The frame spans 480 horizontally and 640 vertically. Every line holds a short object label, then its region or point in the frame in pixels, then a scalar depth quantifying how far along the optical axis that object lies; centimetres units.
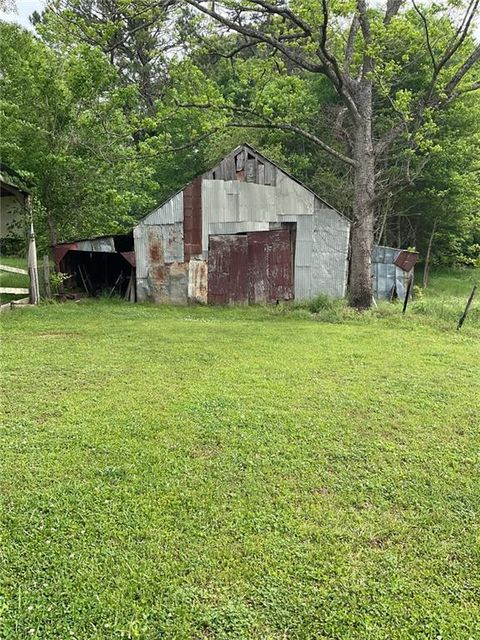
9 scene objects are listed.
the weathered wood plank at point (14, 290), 962
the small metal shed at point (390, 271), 1515
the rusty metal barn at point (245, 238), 1162
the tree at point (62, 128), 1131
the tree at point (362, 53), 943
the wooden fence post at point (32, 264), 1003
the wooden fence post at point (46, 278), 1125
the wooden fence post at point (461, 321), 865
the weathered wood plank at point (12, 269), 890
